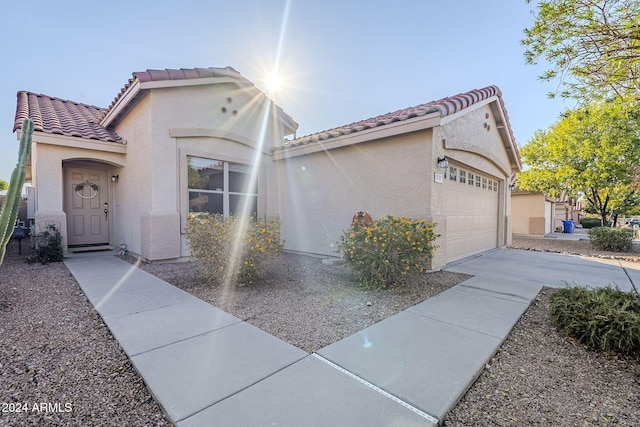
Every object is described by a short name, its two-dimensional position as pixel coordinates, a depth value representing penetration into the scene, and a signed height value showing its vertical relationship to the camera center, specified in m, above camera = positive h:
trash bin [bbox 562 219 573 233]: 21.28 -1.52
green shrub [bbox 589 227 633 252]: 10.89 -1.24
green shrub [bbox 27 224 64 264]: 7.44 -1.13
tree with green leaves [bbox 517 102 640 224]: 12.35 +2.08
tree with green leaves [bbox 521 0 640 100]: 4.00 +2.32
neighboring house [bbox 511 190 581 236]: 18.23 -0.44
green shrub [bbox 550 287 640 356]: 3.06 -1.25
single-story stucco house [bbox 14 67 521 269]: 7.20 +1.09
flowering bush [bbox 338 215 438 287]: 5.34 -0.85
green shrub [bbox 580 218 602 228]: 28.55 -1.60
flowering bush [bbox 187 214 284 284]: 5.44 -0.83
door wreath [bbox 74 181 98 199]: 9.37 +0.46
